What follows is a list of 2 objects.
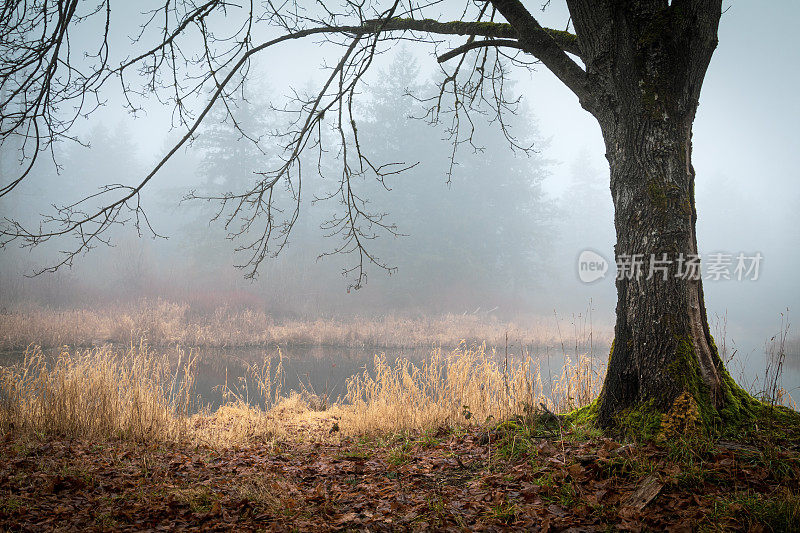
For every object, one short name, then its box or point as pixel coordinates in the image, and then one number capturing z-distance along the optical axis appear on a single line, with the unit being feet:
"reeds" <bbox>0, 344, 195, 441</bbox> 16.78
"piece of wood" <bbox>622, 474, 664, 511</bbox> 7.37
